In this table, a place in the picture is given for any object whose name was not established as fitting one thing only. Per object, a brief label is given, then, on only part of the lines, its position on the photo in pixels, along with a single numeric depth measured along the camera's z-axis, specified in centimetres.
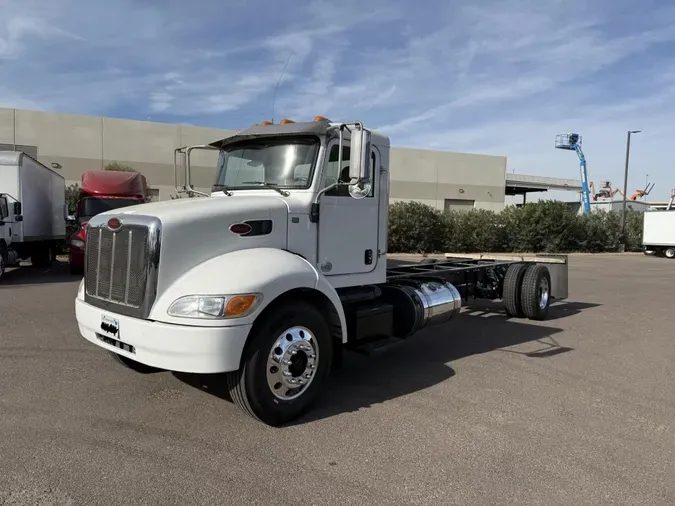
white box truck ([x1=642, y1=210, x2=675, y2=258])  3069
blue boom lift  5252
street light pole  3553
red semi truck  1591
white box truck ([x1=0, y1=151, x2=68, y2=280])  1359
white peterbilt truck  388
